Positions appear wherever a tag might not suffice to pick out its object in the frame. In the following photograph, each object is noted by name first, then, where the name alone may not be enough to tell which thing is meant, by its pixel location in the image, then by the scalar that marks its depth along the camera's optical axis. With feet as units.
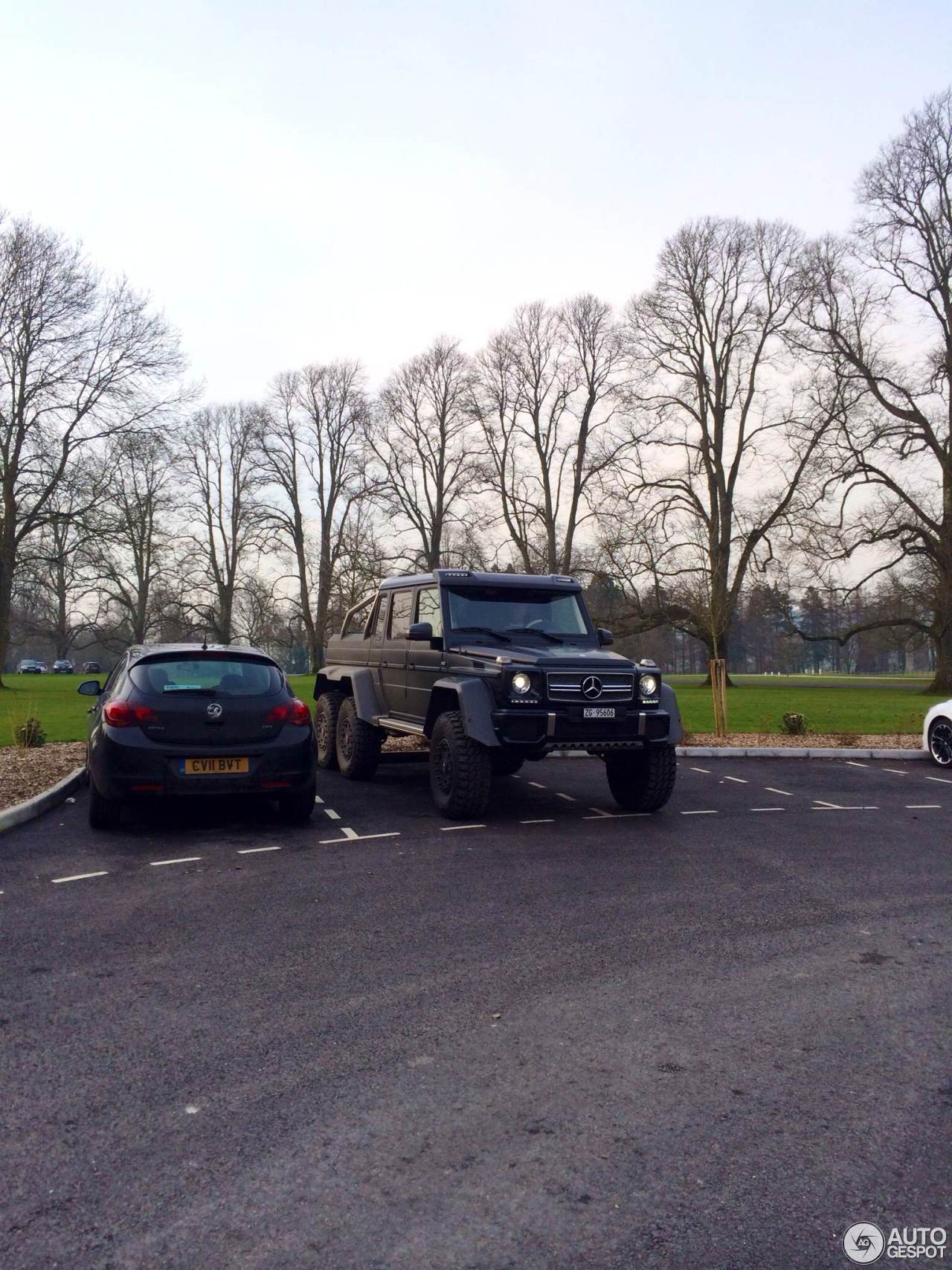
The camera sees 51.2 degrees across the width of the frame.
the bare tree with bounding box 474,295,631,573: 139.33
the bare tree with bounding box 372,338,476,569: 147.54
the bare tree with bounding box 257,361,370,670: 160.86
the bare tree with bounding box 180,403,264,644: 165.48
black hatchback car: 26.11
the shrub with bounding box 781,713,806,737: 56.54
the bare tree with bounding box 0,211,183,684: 104.78
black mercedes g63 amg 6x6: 28.22
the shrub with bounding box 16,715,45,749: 47.47
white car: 44.04
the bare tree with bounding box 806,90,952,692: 103.60
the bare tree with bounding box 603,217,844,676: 120.16
